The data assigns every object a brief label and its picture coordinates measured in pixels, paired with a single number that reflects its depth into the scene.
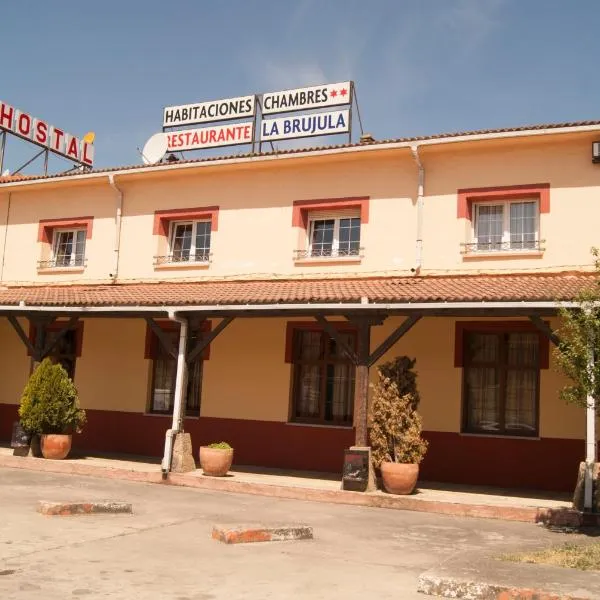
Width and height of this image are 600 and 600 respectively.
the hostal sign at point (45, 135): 20.62
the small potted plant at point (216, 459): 12.12
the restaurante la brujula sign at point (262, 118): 16.88
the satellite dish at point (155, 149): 17.09
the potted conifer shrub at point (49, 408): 13.57
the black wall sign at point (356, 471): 11.04
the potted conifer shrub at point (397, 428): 10.87
